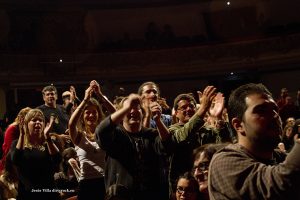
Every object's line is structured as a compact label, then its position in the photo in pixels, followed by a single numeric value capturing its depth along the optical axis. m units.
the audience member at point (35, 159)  4.37
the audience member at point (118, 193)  3.31
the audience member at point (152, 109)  3.67
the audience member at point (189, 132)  3.51
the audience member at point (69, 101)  6.49
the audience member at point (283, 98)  9.24
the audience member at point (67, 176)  5.02
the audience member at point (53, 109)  6.64
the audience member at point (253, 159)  1.59
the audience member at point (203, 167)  3.09
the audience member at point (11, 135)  5.67
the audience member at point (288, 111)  8.72
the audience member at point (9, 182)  4.79
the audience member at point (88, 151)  3.98
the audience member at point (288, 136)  5.79
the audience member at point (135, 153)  3.42
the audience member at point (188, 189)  3.13
